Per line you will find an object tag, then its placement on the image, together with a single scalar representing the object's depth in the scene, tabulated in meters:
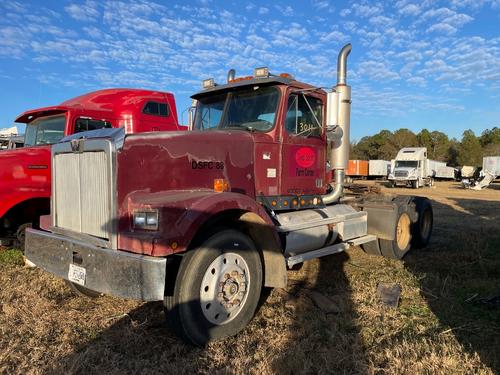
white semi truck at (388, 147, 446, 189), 32.09
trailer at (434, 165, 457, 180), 41.67
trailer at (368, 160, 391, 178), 45.78
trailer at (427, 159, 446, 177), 35.19
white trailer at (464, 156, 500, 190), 31.45
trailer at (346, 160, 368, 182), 44.50
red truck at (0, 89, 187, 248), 6.03
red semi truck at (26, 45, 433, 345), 3.58
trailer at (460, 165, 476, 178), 38.68
